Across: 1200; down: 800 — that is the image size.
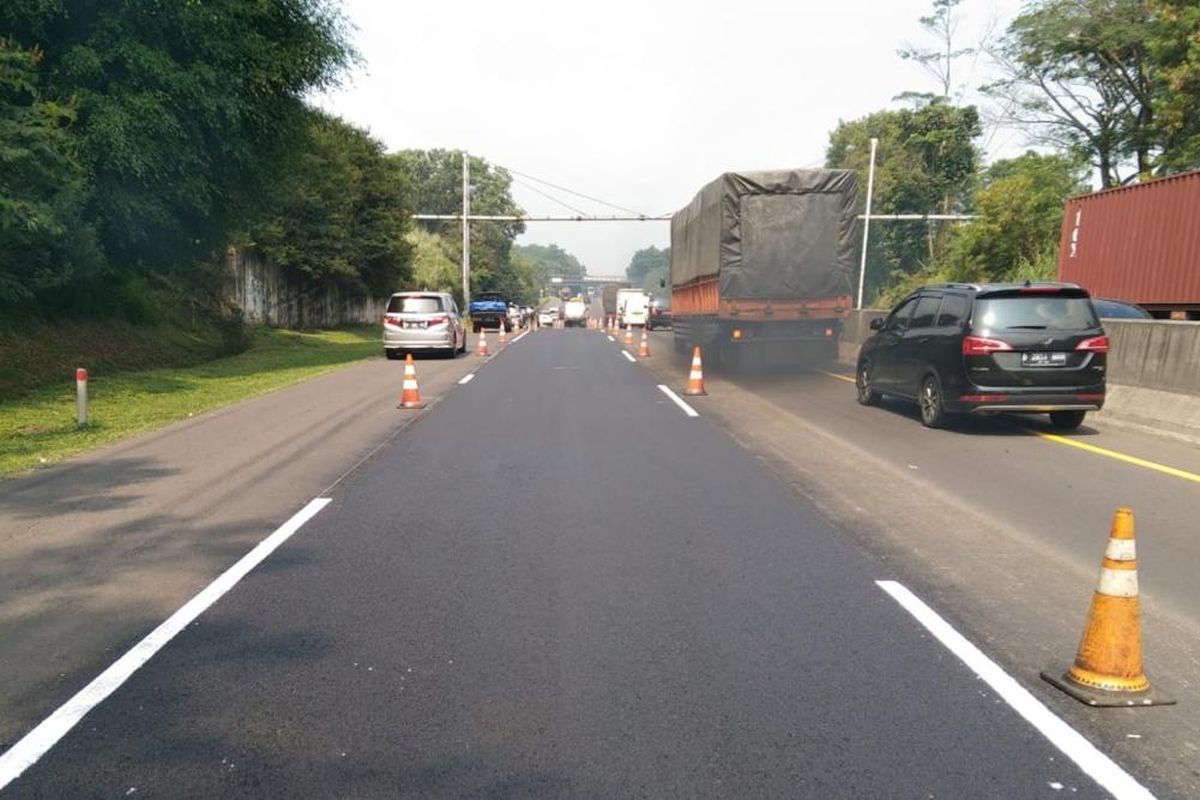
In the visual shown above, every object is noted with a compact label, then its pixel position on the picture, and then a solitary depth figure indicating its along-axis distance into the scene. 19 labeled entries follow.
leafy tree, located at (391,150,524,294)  93.56
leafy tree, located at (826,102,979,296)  53.41
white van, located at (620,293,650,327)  54.41
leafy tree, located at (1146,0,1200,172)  28.64
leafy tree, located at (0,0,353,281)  17.62
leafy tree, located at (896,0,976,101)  52.41
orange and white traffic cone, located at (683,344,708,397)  16.42
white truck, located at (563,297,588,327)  63.03
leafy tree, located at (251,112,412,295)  35.72
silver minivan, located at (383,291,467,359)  25.34
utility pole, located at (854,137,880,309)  38.91
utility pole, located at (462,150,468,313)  54.76
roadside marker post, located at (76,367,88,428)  11.76
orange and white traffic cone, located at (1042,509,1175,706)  3.91
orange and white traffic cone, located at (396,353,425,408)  14.16
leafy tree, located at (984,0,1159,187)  35.16
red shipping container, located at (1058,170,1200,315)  17.86
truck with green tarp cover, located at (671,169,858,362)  19.20
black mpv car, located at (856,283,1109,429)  10.98
